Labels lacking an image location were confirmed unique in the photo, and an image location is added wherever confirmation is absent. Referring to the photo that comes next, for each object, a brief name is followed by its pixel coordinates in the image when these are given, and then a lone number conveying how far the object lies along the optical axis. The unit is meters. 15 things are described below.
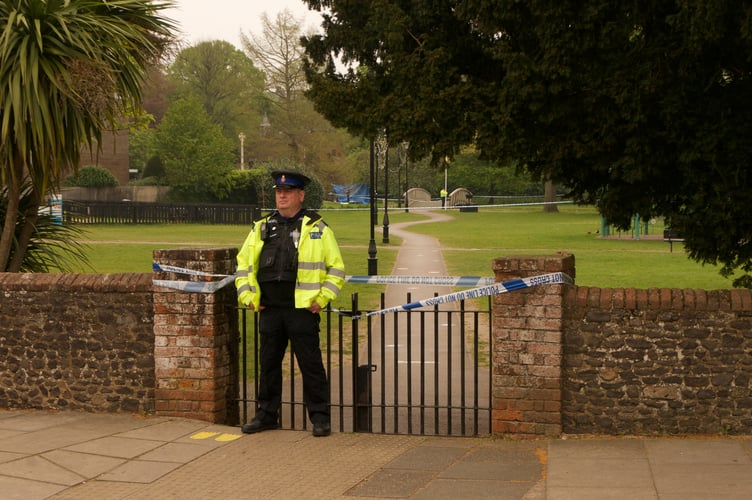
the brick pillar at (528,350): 7.23
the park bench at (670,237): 28.21
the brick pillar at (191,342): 7.95
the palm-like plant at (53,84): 10.09
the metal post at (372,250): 22.02
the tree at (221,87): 77.81
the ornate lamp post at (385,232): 34.41
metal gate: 7.71
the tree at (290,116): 68.75
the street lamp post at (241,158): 68.00
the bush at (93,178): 56.85
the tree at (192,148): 56.53
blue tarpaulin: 77.50
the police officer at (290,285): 7.31
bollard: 7.88
